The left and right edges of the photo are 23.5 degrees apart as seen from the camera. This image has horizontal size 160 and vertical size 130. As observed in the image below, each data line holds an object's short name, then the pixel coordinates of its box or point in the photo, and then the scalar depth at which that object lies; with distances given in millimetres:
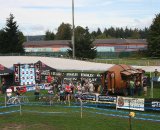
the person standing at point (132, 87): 34031
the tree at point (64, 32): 157250
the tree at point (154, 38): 88075
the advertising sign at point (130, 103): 24625
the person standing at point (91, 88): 34216
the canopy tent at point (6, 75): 40125
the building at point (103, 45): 132125
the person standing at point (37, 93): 31291
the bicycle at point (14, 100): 28406
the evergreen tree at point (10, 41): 79750
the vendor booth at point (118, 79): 34188
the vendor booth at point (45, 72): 42766
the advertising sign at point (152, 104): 23991
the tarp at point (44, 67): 42631
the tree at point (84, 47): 74500
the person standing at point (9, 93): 29533
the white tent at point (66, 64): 54188
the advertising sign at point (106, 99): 26552
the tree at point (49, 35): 168375
